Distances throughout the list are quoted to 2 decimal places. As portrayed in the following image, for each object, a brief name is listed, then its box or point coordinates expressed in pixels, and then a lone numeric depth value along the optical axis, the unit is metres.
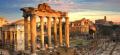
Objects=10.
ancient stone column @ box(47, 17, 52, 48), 39.68
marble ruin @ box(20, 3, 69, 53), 33.97
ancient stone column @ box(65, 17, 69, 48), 42.00
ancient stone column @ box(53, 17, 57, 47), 41.30
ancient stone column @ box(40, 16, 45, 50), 38.78
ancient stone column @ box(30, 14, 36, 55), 33.97
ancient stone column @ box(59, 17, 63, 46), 42.59
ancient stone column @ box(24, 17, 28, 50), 35.91
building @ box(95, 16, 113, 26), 118.28
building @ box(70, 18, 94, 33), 92.03
